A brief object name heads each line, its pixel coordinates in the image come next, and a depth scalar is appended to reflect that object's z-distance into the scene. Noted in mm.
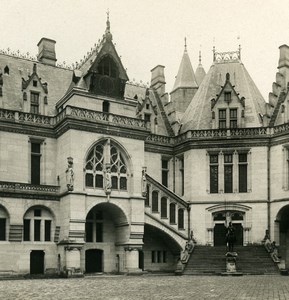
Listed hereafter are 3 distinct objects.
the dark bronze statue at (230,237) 36312
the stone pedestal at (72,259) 34062
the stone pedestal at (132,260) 37000
